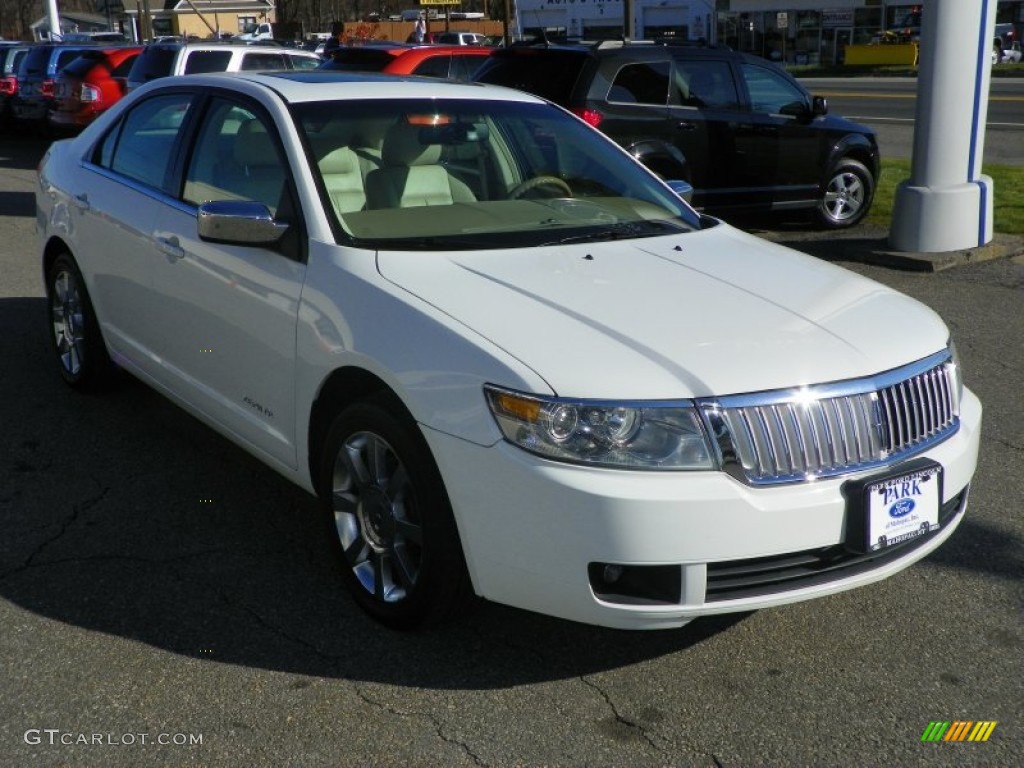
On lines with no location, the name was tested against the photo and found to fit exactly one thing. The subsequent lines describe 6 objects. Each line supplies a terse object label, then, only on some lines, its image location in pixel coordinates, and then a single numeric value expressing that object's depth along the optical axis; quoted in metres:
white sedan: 3.21
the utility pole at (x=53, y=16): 37.47
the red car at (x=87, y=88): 16.86
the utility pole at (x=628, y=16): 29.60
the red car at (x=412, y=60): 12.67
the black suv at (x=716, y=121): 10.32
